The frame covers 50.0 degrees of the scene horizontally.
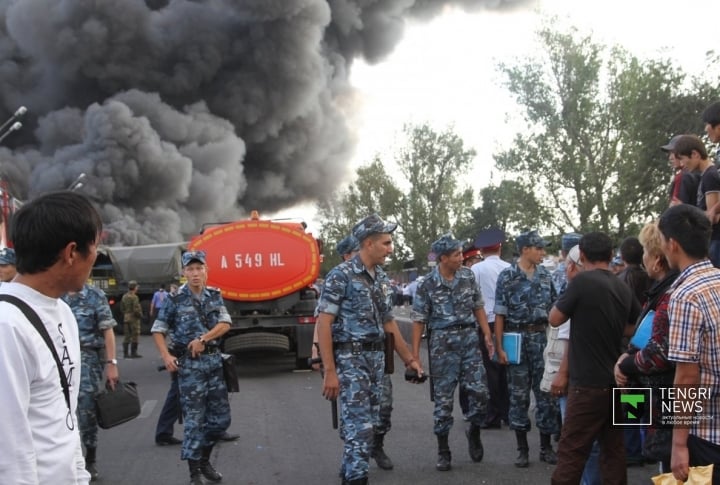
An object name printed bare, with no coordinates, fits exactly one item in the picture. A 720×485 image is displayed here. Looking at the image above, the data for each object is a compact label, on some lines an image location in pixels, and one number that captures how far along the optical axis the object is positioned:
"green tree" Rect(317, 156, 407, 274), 41.78
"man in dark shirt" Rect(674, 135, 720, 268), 4.64
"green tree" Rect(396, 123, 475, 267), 41.41
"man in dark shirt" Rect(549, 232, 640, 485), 4.06
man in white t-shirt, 1.90
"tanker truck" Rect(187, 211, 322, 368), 11.95
